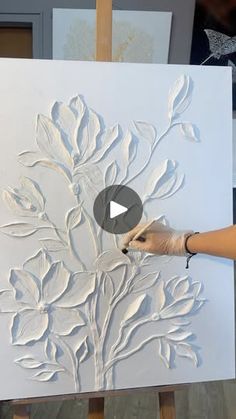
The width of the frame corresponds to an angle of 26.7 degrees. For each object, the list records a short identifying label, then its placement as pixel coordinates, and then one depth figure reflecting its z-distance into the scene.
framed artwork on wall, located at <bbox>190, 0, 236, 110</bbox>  1.85
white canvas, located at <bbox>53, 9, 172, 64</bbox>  1.86
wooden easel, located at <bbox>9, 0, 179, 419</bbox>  1.03
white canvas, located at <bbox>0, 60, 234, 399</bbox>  0.99
